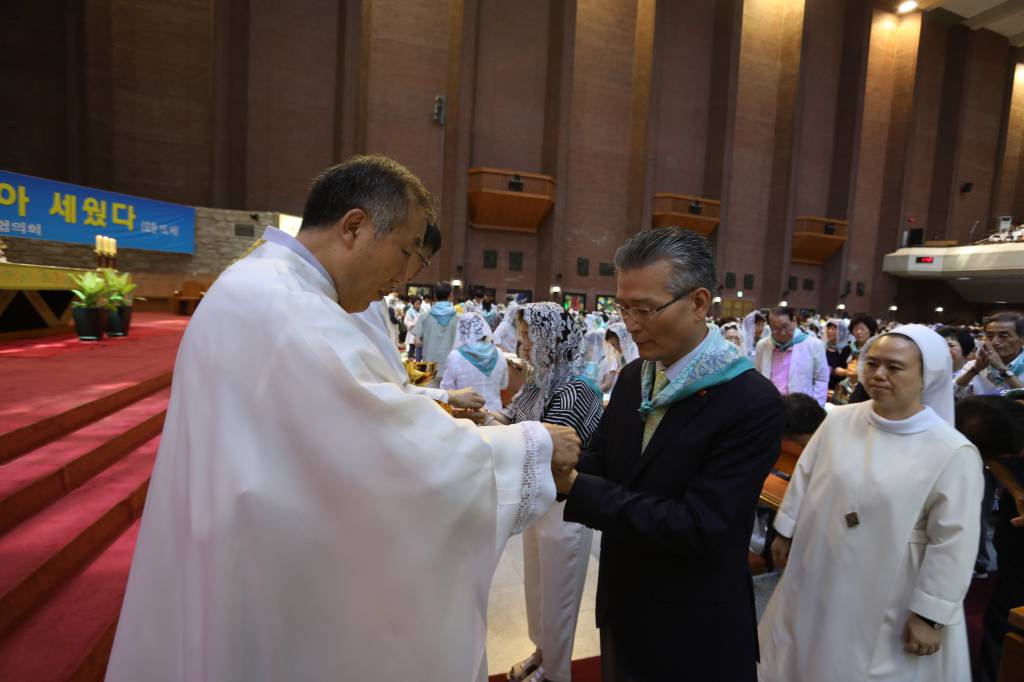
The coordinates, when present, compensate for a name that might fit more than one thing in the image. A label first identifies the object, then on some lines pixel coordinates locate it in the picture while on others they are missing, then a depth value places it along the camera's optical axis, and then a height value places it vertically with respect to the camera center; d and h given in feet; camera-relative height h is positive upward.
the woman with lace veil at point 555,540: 8.33 -3.90
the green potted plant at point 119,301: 20.15 -1.12
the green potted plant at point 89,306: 18.86 -1.27
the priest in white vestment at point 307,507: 3.51 -1.52
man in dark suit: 4.63 -1.67
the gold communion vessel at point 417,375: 11.91 -1.97
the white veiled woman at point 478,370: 14.97 -2.22
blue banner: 32.53 +3.97
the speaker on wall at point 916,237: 82.53 +13.14
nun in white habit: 6.03 -2.71
